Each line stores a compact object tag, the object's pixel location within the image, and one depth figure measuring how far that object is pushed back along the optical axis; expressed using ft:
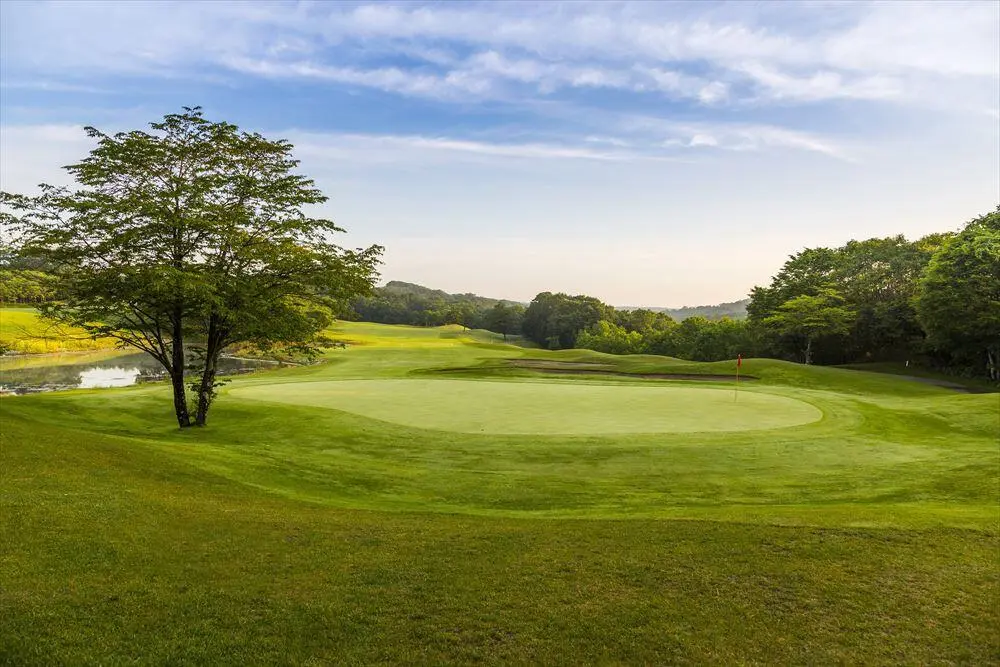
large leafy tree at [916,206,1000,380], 132.16
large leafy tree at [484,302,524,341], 494.18
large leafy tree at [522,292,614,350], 439.22
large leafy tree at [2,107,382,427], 62.13
